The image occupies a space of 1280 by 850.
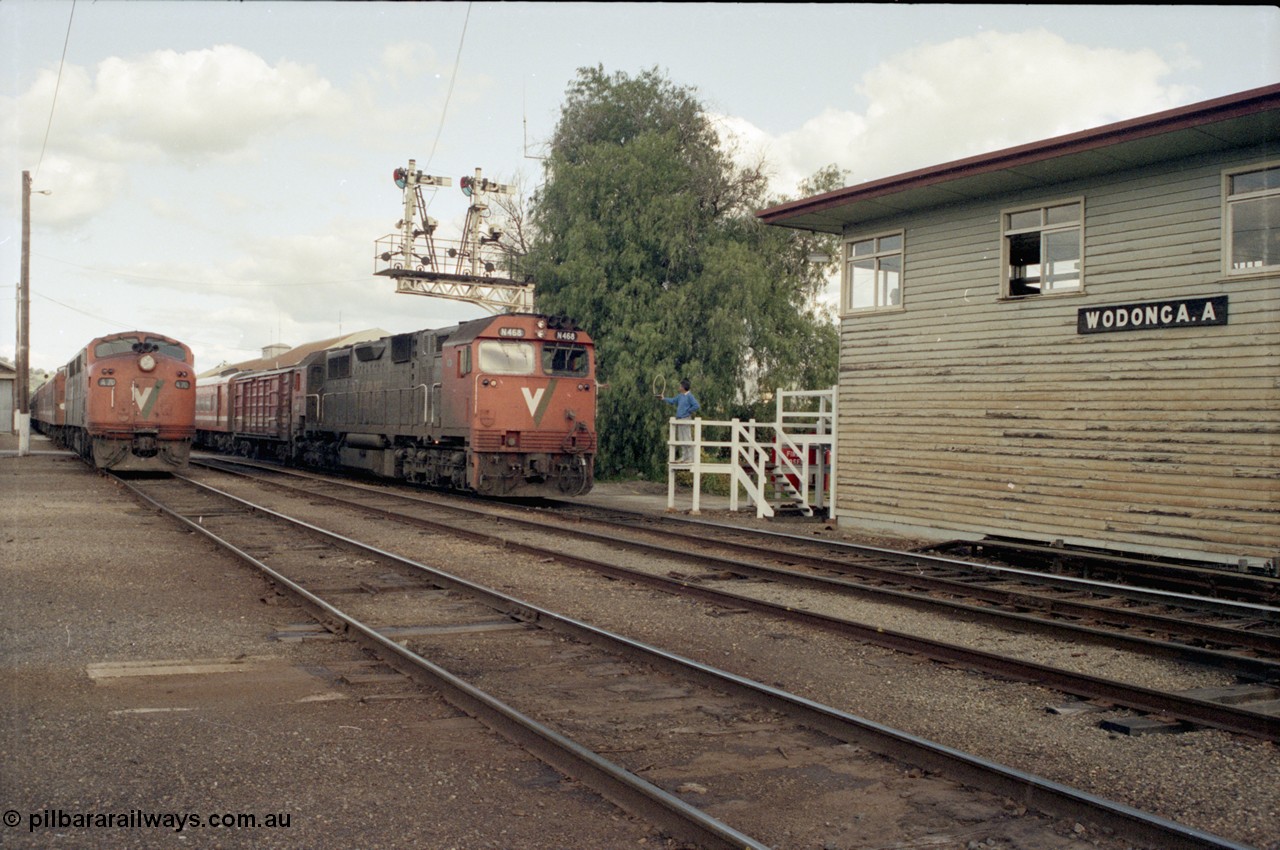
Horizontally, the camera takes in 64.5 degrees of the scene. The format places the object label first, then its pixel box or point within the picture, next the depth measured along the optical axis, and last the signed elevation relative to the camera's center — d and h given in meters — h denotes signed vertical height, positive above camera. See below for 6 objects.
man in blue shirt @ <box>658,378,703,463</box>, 18.91 +0.32
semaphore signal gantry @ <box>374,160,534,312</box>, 36.94 +6.06
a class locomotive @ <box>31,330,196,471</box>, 23.73 +0.46
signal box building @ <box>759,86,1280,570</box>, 10.72 +1.07
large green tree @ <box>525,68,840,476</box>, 25.50 +3.63
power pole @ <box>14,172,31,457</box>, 31.92 +2.96
